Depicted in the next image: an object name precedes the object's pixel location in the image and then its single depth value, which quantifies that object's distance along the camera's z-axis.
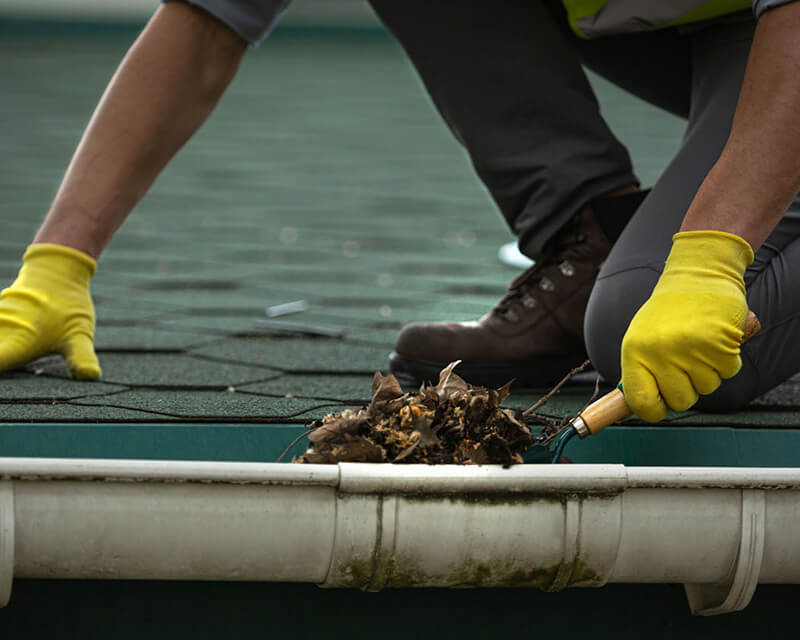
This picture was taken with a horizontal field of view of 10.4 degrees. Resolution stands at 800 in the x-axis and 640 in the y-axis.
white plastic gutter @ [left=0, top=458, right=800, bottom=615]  3.03
